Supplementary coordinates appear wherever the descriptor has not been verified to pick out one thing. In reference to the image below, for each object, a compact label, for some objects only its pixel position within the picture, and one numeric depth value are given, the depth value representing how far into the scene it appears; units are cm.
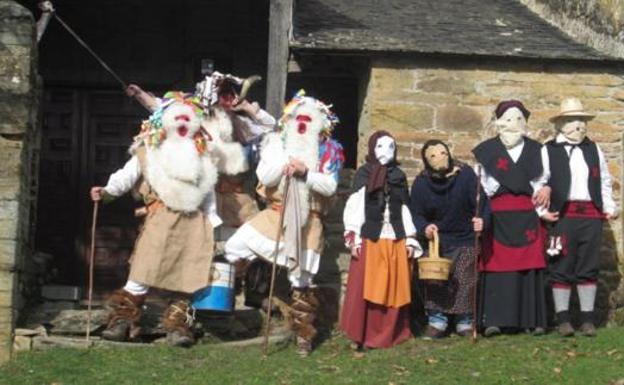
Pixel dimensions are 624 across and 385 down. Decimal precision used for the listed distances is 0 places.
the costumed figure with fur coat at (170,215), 869
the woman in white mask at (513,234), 901
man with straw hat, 902
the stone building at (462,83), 1025
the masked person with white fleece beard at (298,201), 882
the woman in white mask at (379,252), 889
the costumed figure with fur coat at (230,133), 927
